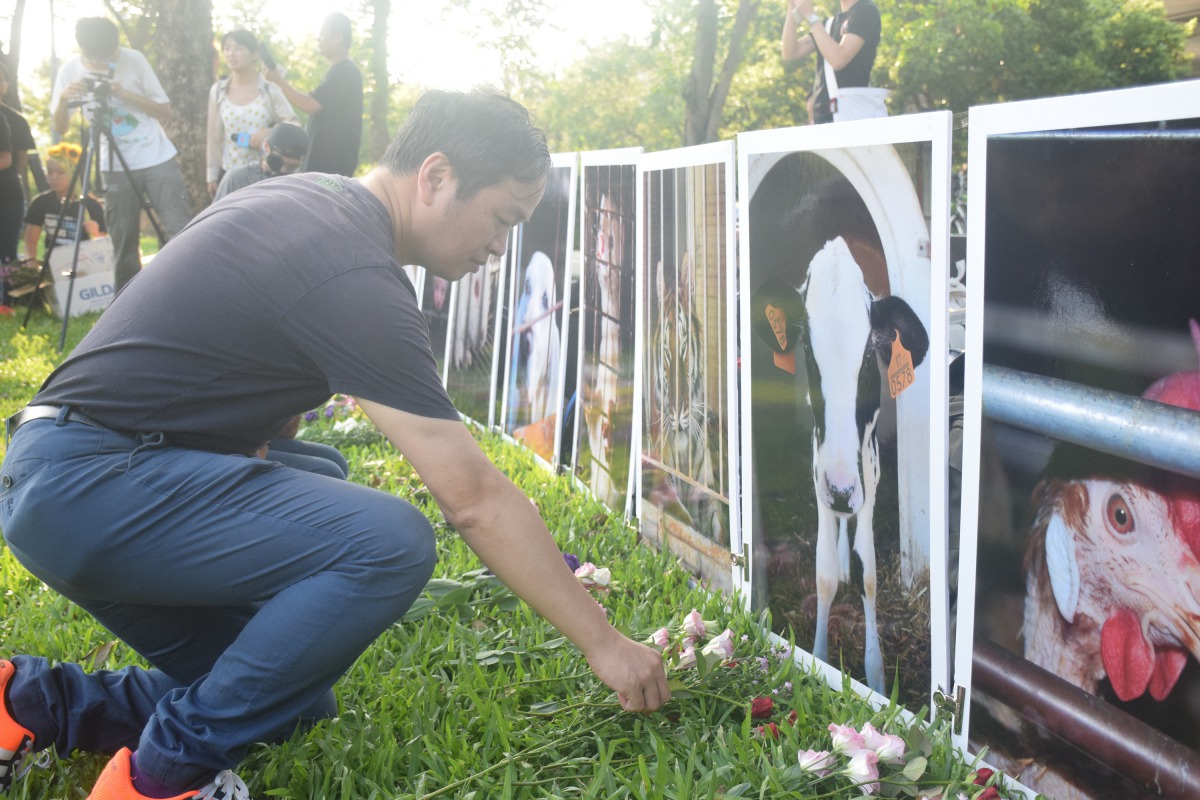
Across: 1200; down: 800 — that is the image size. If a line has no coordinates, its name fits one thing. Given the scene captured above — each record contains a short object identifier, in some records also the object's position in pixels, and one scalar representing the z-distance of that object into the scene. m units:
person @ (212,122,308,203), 6.14
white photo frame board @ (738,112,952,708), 1.98
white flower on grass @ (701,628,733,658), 2.31
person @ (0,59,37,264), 8.46
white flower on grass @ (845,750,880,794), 1.84
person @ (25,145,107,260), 9.38
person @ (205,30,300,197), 6.81
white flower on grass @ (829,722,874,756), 1.89
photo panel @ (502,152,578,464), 4.08
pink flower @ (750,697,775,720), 2.15
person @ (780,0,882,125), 5.17
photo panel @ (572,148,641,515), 3.49
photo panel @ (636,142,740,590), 2.75
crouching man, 1.81
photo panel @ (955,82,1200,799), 1.53
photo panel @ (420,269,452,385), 5.57
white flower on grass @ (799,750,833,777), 1.89
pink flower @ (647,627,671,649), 2.40
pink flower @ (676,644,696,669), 2.29
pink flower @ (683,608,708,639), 2.44
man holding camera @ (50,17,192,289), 7.23
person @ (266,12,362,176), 6.19
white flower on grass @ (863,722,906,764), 1.86
